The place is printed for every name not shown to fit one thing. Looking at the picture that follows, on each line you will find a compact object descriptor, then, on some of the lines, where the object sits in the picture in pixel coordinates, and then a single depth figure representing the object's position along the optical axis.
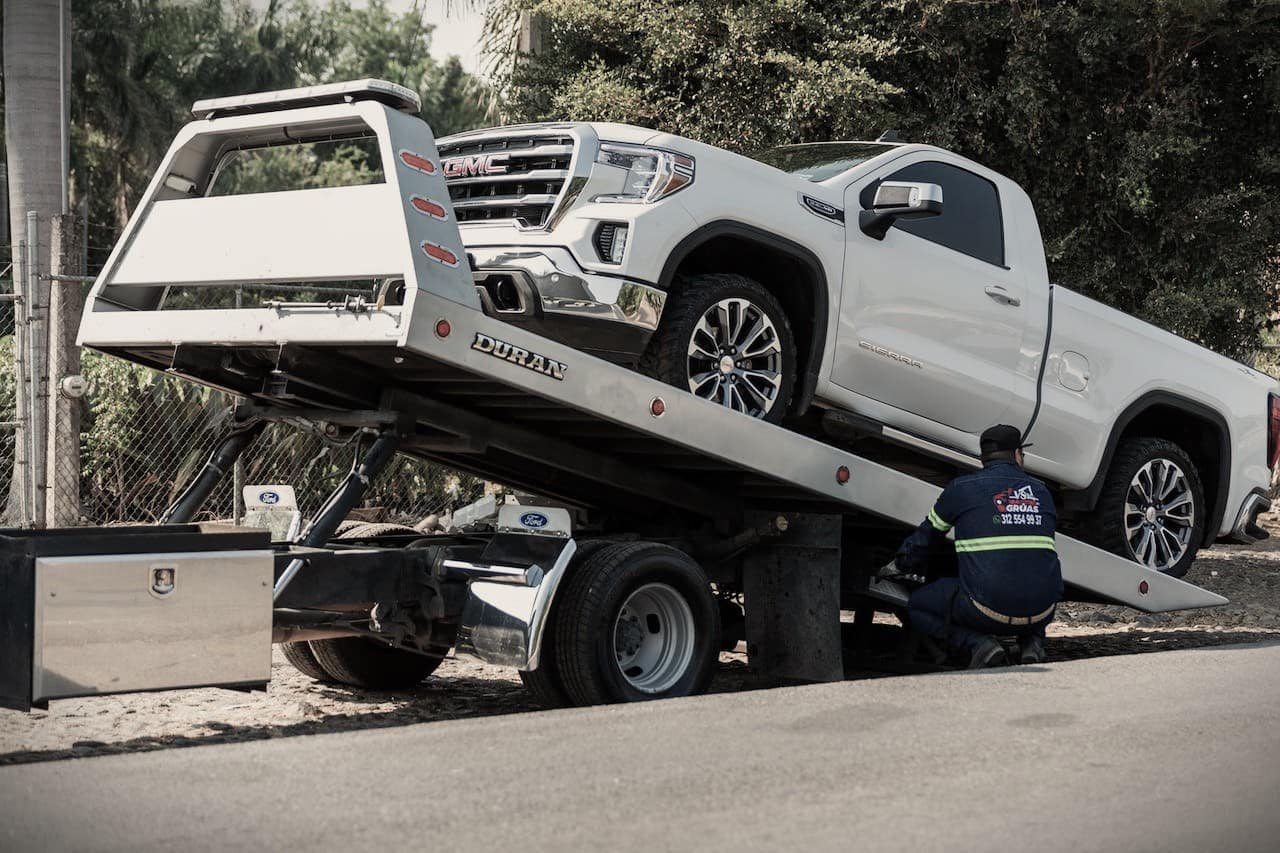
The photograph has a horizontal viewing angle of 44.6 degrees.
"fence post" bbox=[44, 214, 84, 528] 9.64
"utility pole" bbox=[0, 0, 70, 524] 14.32
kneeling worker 7.32
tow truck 5.26
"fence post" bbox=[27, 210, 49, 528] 9.55
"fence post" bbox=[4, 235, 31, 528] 9.59
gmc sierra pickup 6.47
